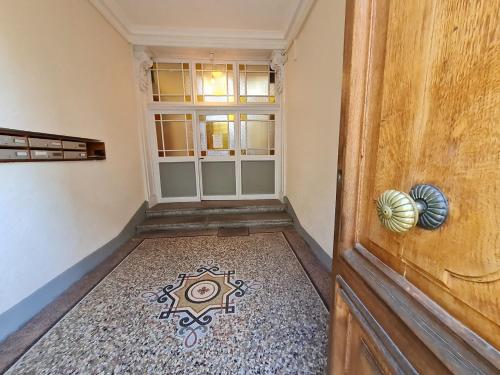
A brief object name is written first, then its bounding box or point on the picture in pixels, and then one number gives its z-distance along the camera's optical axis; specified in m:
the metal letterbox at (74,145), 1.92
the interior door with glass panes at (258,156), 3.97
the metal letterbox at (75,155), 1.92
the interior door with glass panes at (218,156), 3.95
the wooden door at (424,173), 0.32
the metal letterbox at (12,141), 1.39
